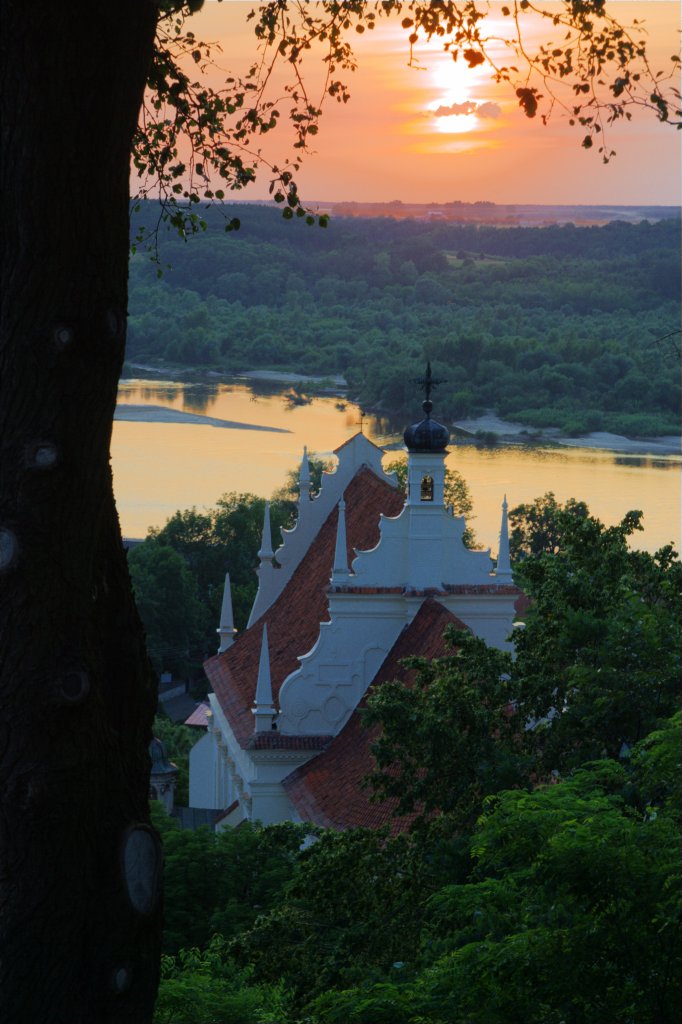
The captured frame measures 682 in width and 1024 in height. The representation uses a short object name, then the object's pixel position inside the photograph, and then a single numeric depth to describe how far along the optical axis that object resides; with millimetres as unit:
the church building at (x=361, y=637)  54713
